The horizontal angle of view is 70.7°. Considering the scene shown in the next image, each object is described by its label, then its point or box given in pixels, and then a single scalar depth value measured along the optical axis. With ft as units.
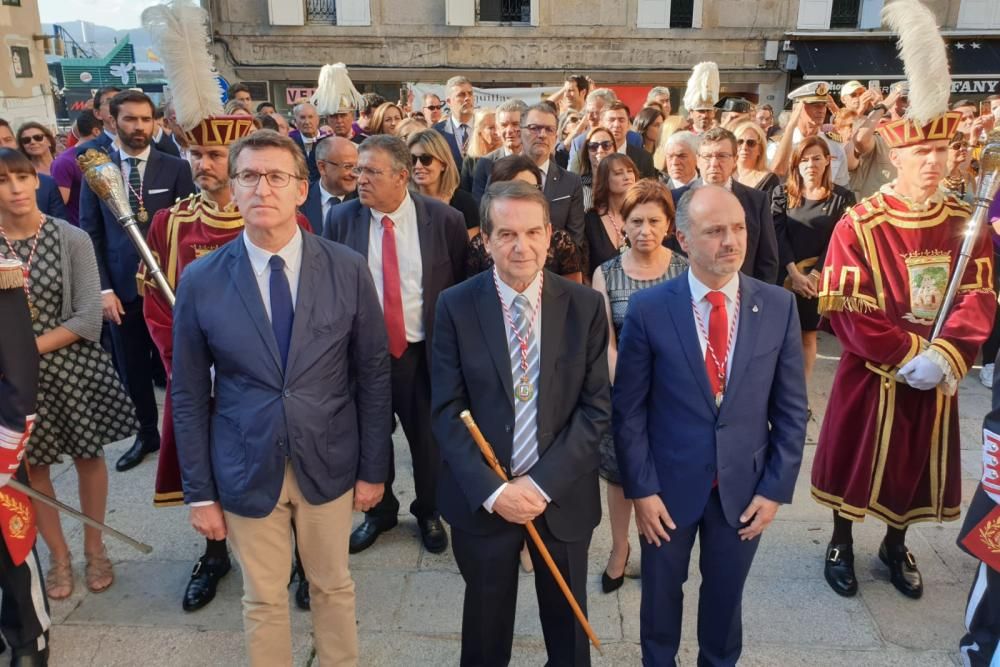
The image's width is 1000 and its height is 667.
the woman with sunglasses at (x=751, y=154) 16.87
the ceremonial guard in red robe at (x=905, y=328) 10.43
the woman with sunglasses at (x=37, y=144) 20.16
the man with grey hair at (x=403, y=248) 11.31
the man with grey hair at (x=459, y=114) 25.46
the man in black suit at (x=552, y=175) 15.25
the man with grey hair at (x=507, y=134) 17.19
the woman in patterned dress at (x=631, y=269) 10.68
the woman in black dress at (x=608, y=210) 13.44
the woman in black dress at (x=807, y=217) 16.76
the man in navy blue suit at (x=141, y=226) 15.38
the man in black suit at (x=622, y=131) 19.77
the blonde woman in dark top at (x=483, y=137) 21.08
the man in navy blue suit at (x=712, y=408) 8.11
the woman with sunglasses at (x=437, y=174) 13.88
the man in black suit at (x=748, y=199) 13.93
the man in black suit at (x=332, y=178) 14.93
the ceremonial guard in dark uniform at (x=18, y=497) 8.31
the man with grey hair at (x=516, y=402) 8.02
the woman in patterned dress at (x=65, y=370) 10.85
